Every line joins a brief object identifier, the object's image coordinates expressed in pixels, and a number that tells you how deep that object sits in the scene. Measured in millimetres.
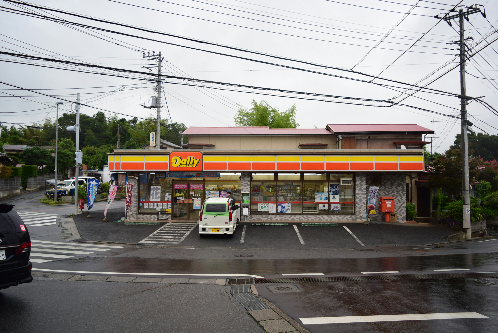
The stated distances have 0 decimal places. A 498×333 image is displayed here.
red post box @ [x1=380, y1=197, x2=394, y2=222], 20844
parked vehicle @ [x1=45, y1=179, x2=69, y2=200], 34750
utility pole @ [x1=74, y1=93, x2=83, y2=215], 23688
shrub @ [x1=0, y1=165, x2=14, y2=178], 35481
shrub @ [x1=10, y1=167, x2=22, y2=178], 39297
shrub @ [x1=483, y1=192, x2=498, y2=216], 23922
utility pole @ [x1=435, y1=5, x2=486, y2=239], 17844
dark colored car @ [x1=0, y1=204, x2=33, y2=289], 6527
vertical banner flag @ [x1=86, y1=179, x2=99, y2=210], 22969
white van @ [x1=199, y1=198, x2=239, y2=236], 16734
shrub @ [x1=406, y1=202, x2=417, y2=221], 22612
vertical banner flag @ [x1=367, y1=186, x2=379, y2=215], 20205
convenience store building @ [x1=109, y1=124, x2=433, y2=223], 20391
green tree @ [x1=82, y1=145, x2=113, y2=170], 53881
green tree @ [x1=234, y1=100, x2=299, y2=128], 57938
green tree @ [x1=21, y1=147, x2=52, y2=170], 45375
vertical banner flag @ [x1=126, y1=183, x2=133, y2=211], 21002
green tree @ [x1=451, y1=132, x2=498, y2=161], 64188
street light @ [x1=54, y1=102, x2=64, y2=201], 32438
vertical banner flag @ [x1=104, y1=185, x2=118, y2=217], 21594
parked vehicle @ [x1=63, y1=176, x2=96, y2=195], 36938
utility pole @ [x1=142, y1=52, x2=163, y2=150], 25766
